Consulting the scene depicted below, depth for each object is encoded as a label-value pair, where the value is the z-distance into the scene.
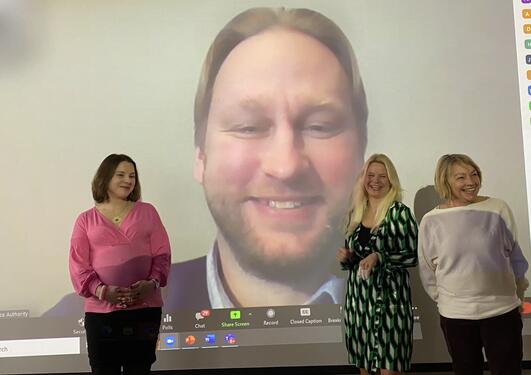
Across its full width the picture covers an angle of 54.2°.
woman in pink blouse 1.96
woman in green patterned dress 2.04
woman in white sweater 1.93
